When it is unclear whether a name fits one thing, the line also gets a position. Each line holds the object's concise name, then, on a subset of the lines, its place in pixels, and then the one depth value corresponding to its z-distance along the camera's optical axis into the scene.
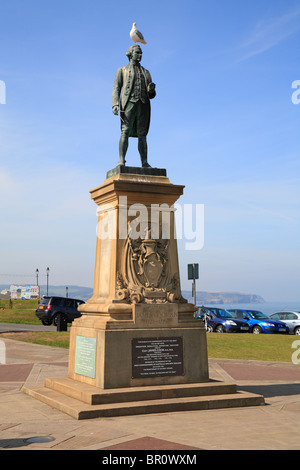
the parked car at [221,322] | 27.92
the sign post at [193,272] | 22.98
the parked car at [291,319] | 28.20
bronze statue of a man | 10.30
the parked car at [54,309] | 31.03
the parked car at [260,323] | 27.78
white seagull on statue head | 10.62
